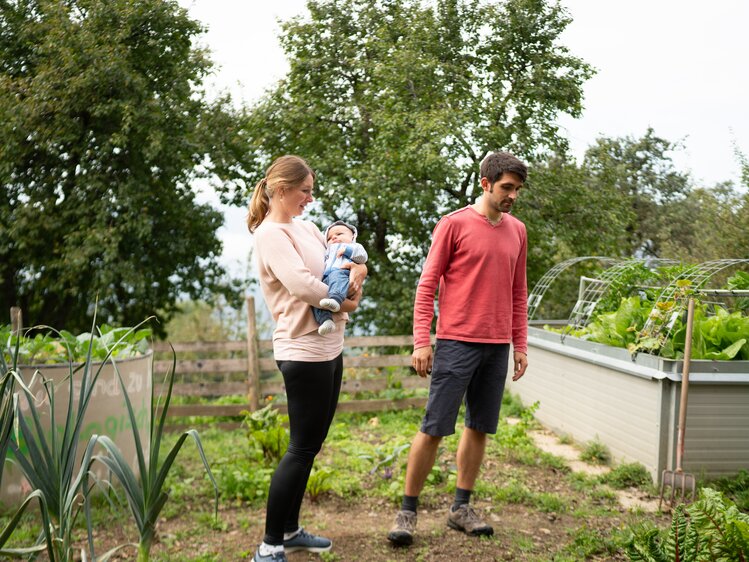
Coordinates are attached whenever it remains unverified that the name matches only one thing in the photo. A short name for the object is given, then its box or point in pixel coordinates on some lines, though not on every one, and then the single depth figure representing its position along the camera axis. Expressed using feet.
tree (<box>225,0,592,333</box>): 40.47
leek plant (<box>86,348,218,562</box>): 6.33
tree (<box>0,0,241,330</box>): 39.68
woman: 8.93
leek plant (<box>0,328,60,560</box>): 5.55
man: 10.62
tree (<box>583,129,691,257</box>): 62.49
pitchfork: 13.16
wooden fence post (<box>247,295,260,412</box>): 23.50
